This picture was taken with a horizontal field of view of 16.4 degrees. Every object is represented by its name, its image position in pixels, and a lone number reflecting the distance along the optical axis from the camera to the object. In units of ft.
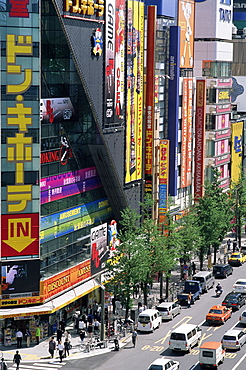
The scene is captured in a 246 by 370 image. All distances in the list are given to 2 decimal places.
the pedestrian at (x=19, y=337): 242.99
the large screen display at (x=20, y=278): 246.06
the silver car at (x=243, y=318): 265.54
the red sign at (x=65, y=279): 254.06
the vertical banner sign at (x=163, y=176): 337.72
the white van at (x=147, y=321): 258.16
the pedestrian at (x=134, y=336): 243.19
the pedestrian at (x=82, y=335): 249.00
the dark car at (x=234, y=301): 288.51
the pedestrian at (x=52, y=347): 233.76
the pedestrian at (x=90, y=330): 255.04
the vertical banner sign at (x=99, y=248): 275.80
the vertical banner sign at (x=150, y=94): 325.01
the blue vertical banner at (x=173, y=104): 353.31
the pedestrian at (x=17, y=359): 221.87
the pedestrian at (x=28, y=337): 245.65
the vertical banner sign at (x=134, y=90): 306.35
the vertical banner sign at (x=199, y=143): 396.63
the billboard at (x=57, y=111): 262.26
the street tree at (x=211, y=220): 350.23
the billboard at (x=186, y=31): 377.91
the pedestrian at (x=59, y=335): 245.32
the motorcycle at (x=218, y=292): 306.96
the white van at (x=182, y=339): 235.81
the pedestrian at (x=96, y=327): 261.24
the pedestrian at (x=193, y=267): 341.33
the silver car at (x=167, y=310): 271.90
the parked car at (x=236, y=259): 367.04
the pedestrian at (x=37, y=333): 247.50
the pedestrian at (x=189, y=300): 291.38
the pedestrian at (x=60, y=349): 231.81
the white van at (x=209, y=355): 221.46
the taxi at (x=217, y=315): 268.21
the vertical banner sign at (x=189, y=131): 381.40
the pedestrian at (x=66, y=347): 236.79
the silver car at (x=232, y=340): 240.53
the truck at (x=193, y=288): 300.61
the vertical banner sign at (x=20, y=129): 239.50
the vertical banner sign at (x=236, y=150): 461.78
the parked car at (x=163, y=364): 209.26
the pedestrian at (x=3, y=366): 216.33
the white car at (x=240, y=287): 311.47
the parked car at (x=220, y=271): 340.59
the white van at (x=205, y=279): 312.36
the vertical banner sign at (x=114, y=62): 285.43
